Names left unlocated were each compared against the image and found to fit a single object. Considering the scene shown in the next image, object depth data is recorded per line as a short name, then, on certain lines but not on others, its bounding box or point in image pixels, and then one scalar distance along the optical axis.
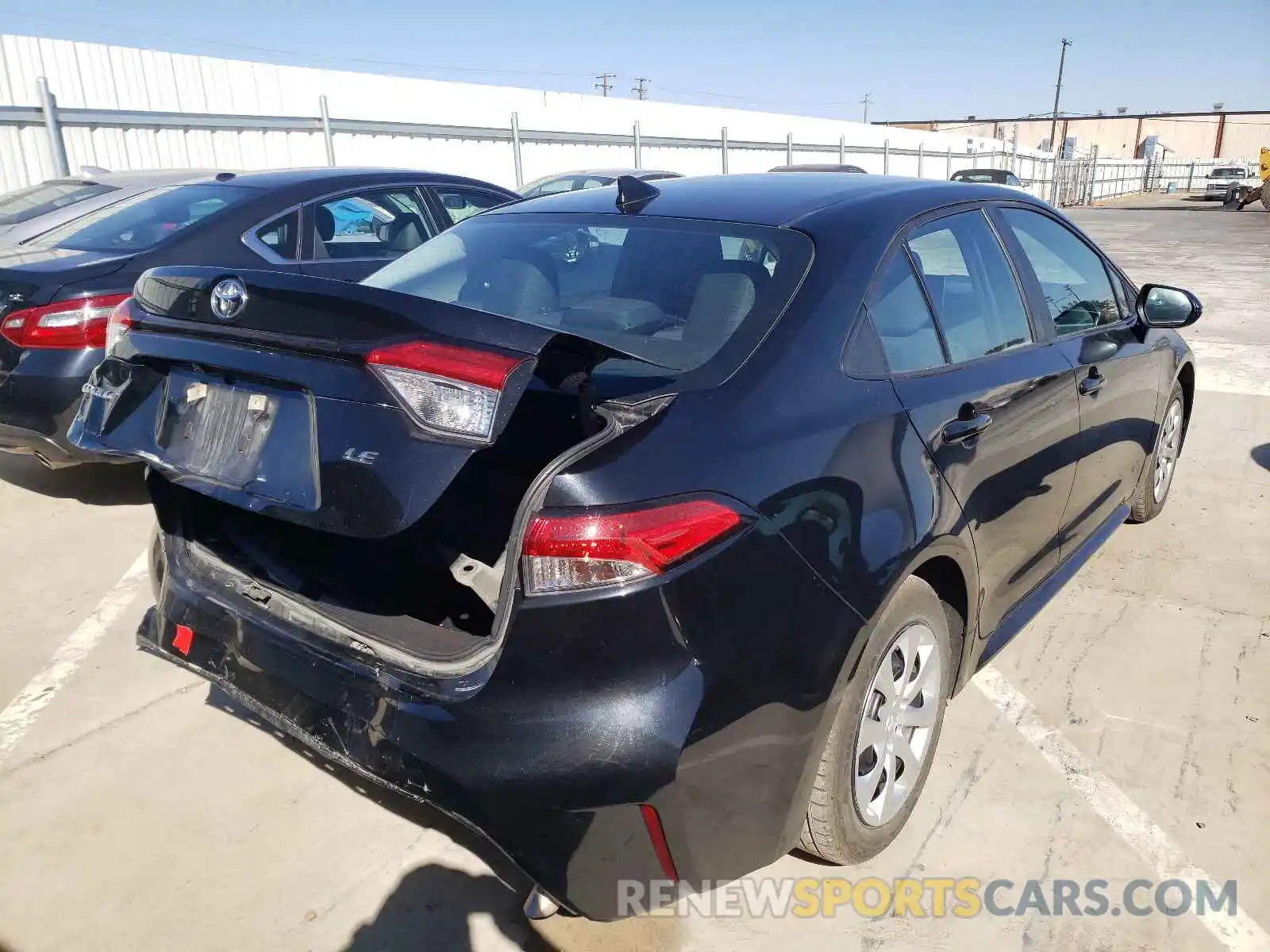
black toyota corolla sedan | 1.74
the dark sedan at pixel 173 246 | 4.39
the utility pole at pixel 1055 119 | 57.39
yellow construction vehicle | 38.03
